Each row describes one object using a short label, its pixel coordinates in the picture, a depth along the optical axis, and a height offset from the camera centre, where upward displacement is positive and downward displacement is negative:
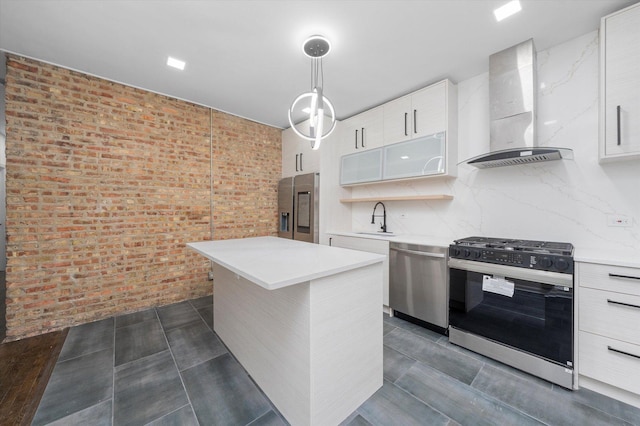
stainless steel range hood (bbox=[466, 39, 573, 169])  2.12 +0.92
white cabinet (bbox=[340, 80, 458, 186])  2.70 +0.88
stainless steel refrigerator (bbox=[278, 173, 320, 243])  3.56 +0.06
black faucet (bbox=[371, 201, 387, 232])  3.52 -0.09
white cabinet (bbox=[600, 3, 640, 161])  1.68 +0.88
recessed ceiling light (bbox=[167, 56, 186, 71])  2.41 +1.47
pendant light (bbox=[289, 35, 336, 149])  1.84 +1.43
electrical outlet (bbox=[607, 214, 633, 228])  1.90 -0.07
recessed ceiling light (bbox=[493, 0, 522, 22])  1.75 +1.45
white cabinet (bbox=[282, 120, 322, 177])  3.74 +0.88
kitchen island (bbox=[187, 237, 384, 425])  1.32 -0.71
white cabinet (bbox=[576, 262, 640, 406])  1.53 -0.76
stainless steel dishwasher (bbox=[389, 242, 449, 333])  2.38 -0.74
